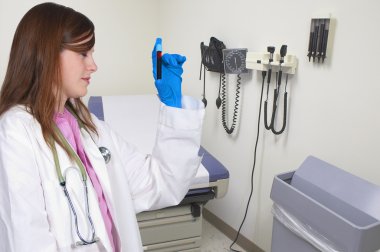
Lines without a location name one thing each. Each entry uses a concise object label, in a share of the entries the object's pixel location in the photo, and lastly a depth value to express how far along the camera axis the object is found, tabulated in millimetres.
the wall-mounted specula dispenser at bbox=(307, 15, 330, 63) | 1268
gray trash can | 928
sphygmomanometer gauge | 1634
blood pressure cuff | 1788
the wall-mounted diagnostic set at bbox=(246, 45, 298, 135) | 1413
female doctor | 746
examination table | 1479
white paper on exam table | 1652
